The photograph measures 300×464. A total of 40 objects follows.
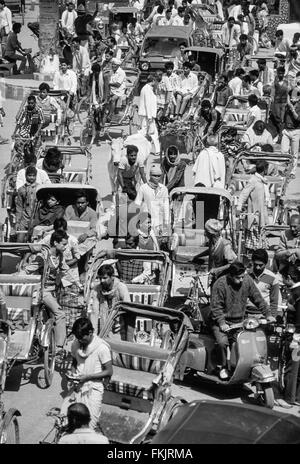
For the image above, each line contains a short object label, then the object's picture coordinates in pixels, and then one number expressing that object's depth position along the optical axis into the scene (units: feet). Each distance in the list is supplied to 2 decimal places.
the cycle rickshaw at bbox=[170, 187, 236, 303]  53.57
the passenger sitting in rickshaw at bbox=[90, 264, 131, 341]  46.16
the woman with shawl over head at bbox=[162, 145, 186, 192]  62.23
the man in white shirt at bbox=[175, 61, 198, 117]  80.43
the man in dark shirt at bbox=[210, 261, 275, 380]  46.14
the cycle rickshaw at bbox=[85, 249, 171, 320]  49.52
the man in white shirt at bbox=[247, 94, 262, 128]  75.46
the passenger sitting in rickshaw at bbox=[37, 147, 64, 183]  61.57
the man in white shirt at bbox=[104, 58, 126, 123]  80.18
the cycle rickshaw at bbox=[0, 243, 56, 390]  46.06
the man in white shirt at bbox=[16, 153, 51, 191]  58.49
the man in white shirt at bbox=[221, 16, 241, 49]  107.65
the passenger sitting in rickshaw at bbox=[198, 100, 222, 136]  73.51
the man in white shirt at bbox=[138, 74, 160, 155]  75.41
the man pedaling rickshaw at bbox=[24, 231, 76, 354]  49.29
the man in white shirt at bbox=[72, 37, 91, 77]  91.20
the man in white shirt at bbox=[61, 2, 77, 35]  103.14
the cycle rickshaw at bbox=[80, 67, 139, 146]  77.82
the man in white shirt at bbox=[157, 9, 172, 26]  107.87
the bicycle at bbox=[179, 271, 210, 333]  49.52
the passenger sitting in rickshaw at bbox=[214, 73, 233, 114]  83.30
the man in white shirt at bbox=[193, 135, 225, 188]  61.98
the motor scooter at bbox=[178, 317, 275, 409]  44.78
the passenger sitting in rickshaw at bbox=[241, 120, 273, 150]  69.51
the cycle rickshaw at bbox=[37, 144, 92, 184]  62.39
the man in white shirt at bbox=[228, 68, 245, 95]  83.87
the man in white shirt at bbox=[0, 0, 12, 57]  104.42
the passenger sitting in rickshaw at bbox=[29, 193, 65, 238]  56.24
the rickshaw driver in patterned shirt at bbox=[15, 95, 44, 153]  70.13
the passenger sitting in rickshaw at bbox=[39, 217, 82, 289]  49.83
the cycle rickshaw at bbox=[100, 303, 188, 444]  39.81
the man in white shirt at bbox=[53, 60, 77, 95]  81.71
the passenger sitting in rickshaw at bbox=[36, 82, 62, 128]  75.46
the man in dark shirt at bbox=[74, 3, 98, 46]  100.25
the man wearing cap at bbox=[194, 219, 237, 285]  51.16
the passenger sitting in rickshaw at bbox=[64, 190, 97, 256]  55.06
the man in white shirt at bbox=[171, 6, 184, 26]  107.24
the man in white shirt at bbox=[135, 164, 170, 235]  55.57
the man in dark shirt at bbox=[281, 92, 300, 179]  73.87
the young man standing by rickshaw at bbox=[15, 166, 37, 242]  57.11
